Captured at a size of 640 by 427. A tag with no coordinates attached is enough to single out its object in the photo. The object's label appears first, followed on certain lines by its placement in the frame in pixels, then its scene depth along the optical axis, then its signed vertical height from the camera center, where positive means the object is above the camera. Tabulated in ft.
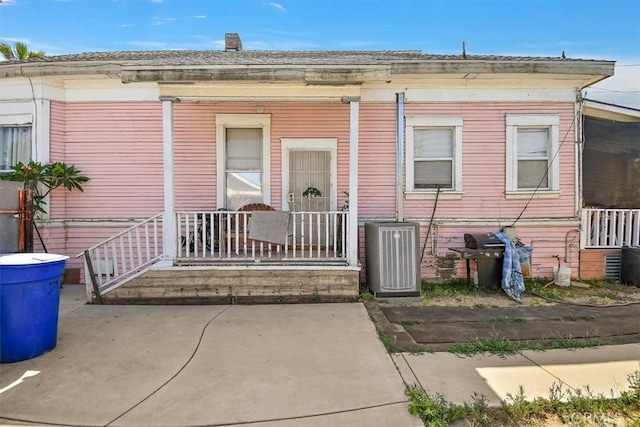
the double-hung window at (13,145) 22.04 +3.50
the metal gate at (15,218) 17.43 -0.71
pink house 22.04 +2.98
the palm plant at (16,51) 43.24 +18.19
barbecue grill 19.94 -2.70
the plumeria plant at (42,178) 20.06 +1.45
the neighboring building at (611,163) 23.04 +2.73
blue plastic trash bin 11.25 -3.16
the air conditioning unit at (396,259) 18.83 -2.81
